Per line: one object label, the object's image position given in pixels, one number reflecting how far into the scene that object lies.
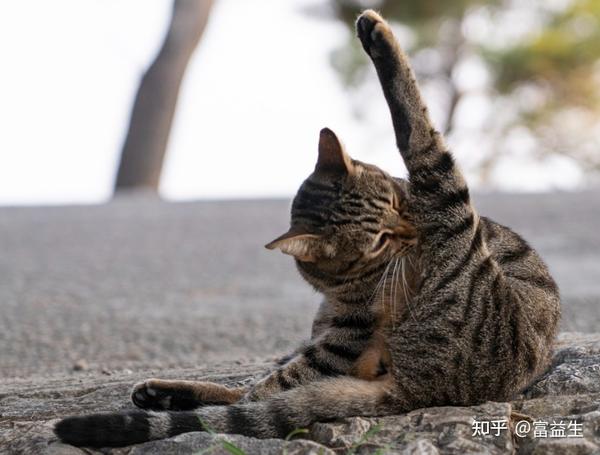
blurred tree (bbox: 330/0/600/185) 33.75
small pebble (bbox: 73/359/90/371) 9.12
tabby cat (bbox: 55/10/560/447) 5.02
